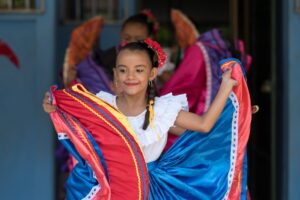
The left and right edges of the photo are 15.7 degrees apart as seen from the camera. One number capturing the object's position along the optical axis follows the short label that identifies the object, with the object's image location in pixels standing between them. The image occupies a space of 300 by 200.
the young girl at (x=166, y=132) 4.65
